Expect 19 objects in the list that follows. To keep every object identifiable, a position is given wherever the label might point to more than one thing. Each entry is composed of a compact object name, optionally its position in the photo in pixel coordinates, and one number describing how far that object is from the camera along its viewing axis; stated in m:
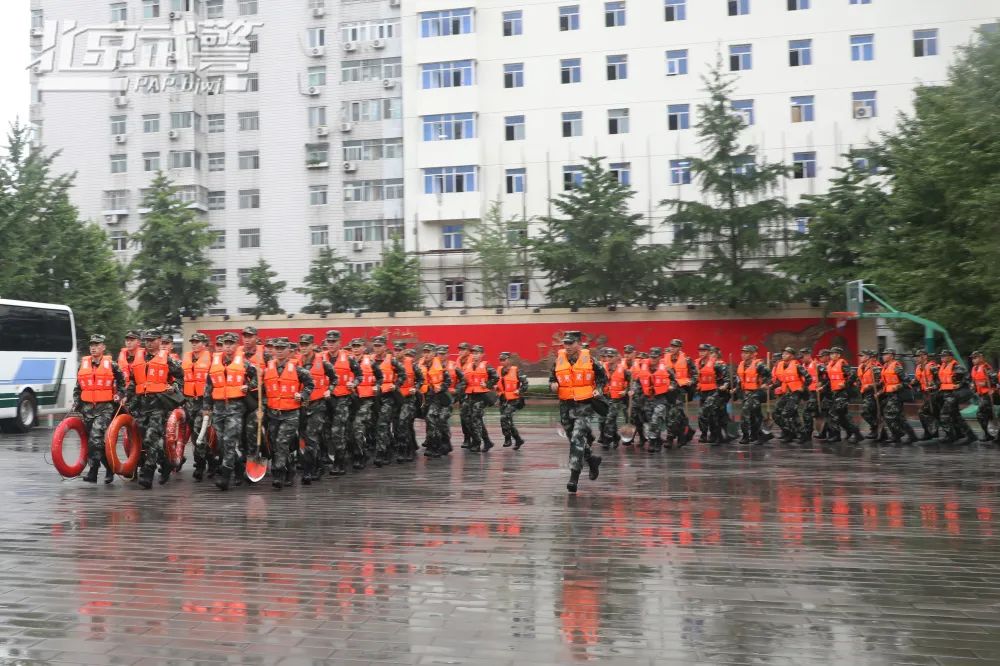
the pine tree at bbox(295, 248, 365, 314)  43.50
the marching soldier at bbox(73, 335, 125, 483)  12.66
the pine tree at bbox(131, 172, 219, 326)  40.62
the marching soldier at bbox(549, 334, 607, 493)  11.42
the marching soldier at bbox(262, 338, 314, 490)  12.16
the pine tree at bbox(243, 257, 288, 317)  45.31
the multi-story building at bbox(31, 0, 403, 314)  50.47
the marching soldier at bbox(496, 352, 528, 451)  18.47
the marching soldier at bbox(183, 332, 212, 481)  12.69
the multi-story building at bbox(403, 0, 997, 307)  41.97
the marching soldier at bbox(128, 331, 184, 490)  12.38
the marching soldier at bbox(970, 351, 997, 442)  19.52
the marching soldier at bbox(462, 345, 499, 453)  17.84
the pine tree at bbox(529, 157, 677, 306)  34.62
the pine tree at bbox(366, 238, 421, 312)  42.38
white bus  22.94
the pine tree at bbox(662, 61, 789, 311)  32.91
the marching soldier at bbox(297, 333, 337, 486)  13.02
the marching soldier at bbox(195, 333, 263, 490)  11.87
